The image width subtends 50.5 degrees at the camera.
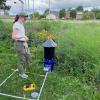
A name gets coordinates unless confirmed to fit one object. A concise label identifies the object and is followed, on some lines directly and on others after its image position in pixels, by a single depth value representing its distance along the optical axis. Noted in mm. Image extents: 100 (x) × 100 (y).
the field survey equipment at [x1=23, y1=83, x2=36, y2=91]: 2229
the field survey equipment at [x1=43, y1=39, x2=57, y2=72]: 2697
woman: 2431
